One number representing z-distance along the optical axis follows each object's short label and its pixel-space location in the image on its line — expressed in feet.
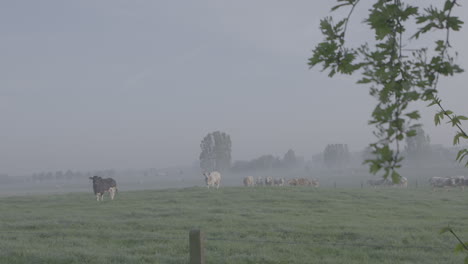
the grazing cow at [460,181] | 141.28
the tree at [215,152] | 393.91
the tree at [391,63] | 6.14
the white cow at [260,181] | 188.22
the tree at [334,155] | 568.41
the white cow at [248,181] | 175.21
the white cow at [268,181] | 175.59
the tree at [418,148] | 439.22
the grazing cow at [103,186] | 107.55
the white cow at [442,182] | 144.05
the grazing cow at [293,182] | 165.58
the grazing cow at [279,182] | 173.27
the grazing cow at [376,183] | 184.24
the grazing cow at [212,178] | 142.92
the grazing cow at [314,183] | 170.41
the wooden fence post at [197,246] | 20.80
